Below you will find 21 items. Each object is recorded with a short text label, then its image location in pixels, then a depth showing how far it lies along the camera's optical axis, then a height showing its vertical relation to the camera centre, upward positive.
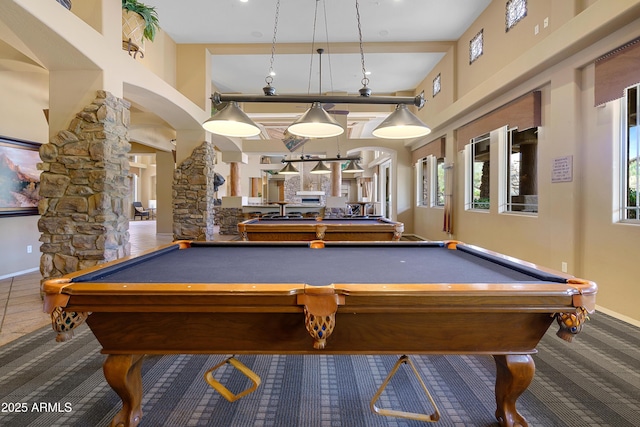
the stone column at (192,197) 5.96 +0.18
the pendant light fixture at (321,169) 7.39 +0.91
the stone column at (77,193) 3.24 +0.13
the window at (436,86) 7.00 +2.79
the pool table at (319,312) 1.19 -0.41
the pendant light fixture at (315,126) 2.59 +0.75
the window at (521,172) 4.26 +0.53
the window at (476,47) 5.24 +2.80
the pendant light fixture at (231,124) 2.55 +0.74
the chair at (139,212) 15.39 -0.29
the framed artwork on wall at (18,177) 4.33 +0.42
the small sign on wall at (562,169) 3.38 +0.43
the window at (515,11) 4.18 +2.74
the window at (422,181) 8.56 +0.72
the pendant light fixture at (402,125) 2.65 +0.74
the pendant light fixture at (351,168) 7.45 +0.95
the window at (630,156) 2.87 +0.49
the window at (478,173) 5.47 +0.65
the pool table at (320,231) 3.75 -0.30
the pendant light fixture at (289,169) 7.71 +0.94
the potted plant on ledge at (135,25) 3.85 +2.34
